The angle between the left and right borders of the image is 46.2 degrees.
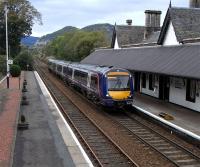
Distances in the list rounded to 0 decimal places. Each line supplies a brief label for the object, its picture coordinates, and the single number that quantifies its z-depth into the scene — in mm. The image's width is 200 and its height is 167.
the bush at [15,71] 31118
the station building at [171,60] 13151
